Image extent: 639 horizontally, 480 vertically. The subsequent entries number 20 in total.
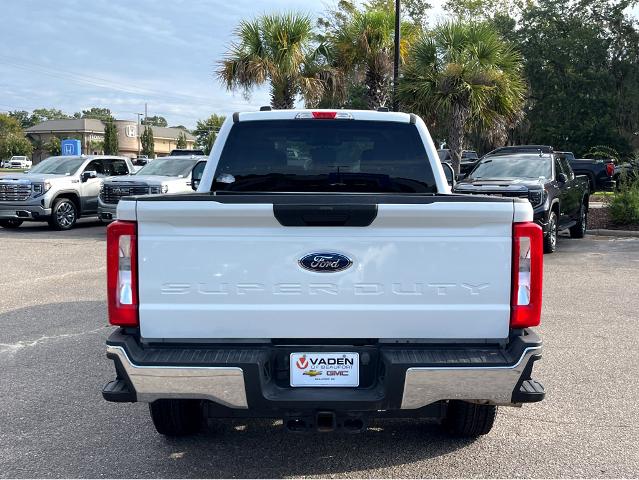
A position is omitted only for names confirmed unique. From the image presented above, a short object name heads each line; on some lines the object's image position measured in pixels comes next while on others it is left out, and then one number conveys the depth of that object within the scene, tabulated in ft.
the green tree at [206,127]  386.93
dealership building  344.28
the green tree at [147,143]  300.20
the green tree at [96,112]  603.26
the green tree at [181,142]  323.37
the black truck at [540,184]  36.35
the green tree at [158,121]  602.85
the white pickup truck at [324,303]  9.98
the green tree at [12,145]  320.50
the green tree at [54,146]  307.29
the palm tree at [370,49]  63.93
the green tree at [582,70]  116.57
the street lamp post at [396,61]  56.99
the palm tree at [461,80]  54.95
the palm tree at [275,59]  62.44
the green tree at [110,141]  258.98
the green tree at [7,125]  325.83
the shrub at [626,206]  48.58
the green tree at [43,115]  502.95
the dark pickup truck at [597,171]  72.36
